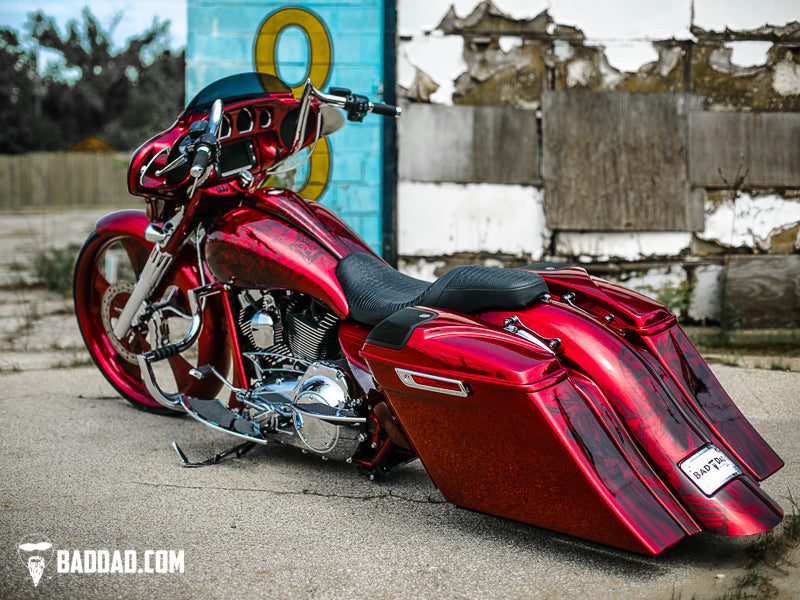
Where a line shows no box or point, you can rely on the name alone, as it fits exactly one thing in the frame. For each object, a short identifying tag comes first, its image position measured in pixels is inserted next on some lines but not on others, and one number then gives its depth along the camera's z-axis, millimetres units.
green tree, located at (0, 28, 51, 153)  33531
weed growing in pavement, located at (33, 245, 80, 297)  7898
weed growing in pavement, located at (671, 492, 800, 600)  2209
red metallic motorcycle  2277
